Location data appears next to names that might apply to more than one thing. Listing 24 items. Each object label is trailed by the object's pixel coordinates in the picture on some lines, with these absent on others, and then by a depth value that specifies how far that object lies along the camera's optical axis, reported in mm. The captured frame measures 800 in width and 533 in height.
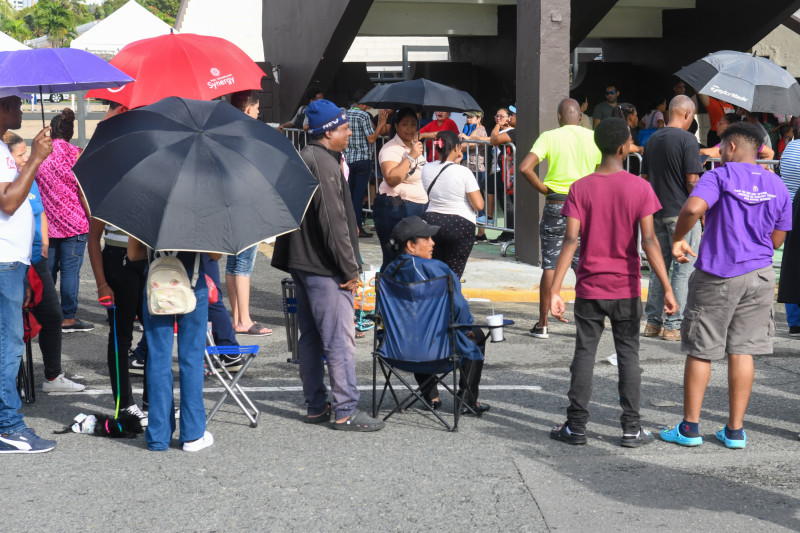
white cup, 10962
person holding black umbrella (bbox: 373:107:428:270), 14222
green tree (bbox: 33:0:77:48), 185554
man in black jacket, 10368
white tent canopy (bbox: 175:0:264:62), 44182
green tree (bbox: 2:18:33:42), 183096
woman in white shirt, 14250
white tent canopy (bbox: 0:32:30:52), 11377
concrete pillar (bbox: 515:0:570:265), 20737
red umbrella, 12323
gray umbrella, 16003
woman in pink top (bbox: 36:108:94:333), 14983
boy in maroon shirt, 10152
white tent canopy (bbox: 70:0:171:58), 30218
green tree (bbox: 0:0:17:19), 181275
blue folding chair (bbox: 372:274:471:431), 10515
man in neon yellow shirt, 15165
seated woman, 10710
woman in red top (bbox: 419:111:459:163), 24996
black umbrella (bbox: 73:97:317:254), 8965
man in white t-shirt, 9607
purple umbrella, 9782
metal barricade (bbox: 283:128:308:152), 27675
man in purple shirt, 10033
